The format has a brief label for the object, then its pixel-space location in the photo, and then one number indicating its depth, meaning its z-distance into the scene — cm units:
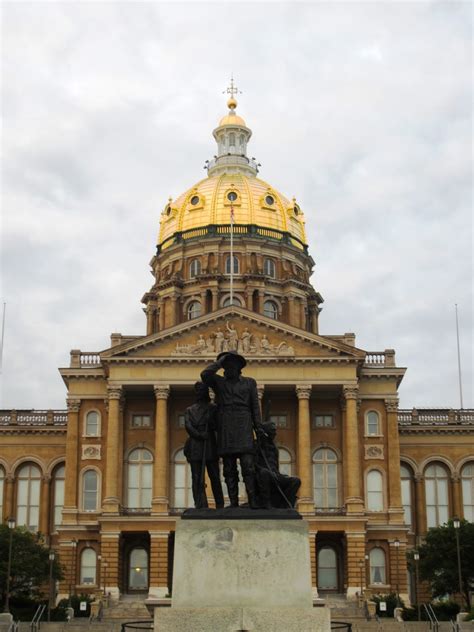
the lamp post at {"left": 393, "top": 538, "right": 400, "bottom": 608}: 6916
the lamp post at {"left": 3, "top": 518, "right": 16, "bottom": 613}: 5194
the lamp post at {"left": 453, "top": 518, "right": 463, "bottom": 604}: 5384
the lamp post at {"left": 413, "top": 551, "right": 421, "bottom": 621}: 6216
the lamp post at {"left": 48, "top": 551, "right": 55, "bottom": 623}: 5885
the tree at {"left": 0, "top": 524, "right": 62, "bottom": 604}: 5997
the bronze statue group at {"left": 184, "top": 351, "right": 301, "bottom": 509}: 2014
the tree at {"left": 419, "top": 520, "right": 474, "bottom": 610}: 6203
